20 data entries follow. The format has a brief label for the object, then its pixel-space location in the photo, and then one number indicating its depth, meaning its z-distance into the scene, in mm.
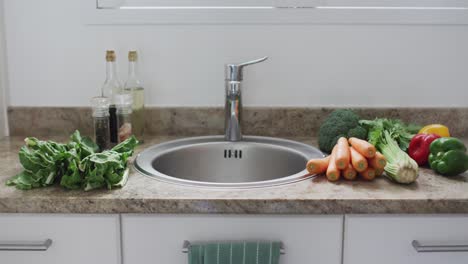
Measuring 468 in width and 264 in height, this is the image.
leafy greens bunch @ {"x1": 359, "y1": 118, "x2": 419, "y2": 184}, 1284
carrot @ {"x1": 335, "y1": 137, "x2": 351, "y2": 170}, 1320
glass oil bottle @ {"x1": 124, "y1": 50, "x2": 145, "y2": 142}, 1729
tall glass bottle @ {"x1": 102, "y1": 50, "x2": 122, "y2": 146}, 1748
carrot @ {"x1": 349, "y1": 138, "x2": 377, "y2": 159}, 1314
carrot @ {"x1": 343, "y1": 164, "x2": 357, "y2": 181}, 1322
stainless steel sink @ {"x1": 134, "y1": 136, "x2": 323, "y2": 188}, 1689
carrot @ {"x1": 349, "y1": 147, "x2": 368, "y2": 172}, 1305
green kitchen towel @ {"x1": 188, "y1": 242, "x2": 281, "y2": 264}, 1192
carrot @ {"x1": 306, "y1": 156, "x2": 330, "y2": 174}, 1356
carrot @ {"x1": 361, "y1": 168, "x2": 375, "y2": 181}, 1318
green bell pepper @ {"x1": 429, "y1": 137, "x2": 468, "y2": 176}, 1354
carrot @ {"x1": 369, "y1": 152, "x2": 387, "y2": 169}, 1317
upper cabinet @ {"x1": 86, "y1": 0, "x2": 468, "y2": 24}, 1770
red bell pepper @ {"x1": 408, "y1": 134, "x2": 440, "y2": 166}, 1459
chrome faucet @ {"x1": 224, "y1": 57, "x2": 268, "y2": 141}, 1659
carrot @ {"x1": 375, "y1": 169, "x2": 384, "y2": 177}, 1337
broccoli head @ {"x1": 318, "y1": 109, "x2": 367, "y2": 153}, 1561
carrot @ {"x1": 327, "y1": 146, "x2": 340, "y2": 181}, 1314
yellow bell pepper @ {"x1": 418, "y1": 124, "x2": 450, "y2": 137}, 1596
